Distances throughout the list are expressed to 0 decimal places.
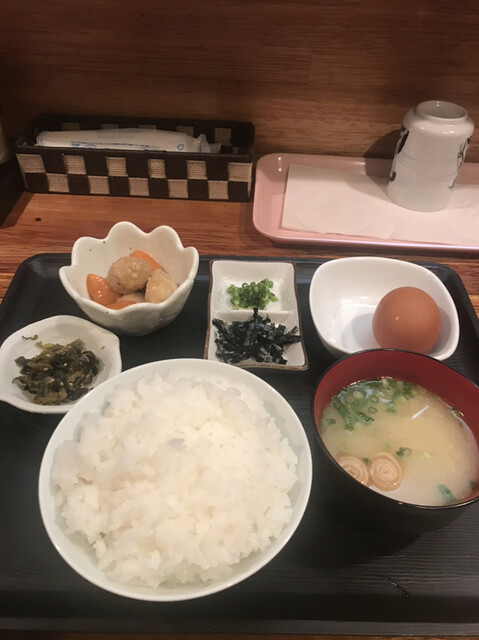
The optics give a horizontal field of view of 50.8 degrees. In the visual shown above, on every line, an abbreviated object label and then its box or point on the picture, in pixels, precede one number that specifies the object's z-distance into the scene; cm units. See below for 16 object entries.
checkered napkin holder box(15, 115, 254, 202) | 53
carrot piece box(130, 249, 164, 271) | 42
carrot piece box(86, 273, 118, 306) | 40
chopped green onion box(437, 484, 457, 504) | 29
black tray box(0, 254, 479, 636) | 27
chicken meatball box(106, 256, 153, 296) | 40
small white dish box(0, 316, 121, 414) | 35
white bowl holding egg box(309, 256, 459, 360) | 41
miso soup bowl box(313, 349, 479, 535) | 26
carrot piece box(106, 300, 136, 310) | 39
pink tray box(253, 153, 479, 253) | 50
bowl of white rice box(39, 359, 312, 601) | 25
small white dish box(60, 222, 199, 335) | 36
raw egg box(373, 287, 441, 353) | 37
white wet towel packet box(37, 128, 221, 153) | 54
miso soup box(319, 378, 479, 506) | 29
